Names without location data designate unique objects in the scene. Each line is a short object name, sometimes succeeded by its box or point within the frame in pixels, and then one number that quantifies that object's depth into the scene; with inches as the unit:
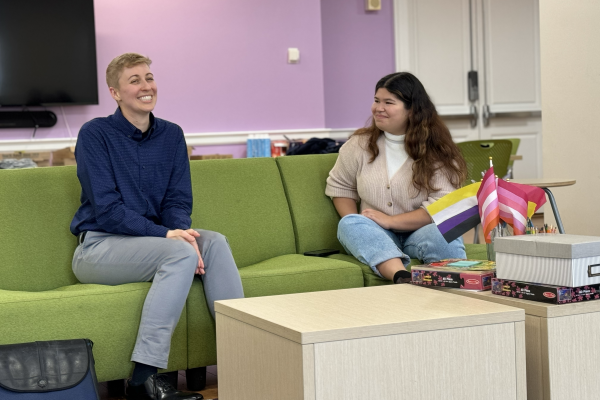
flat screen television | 219.0
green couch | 95.6
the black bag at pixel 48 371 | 87.1
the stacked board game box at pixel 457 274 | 79.4
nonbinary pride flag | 88.4
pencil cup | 86.0
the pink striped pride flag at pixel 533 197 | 85.2
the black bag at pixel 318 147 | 180.9
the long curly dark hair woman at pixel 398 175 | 116.8
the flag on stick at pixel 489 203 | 84.9
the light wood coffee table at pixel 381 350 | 60.8
